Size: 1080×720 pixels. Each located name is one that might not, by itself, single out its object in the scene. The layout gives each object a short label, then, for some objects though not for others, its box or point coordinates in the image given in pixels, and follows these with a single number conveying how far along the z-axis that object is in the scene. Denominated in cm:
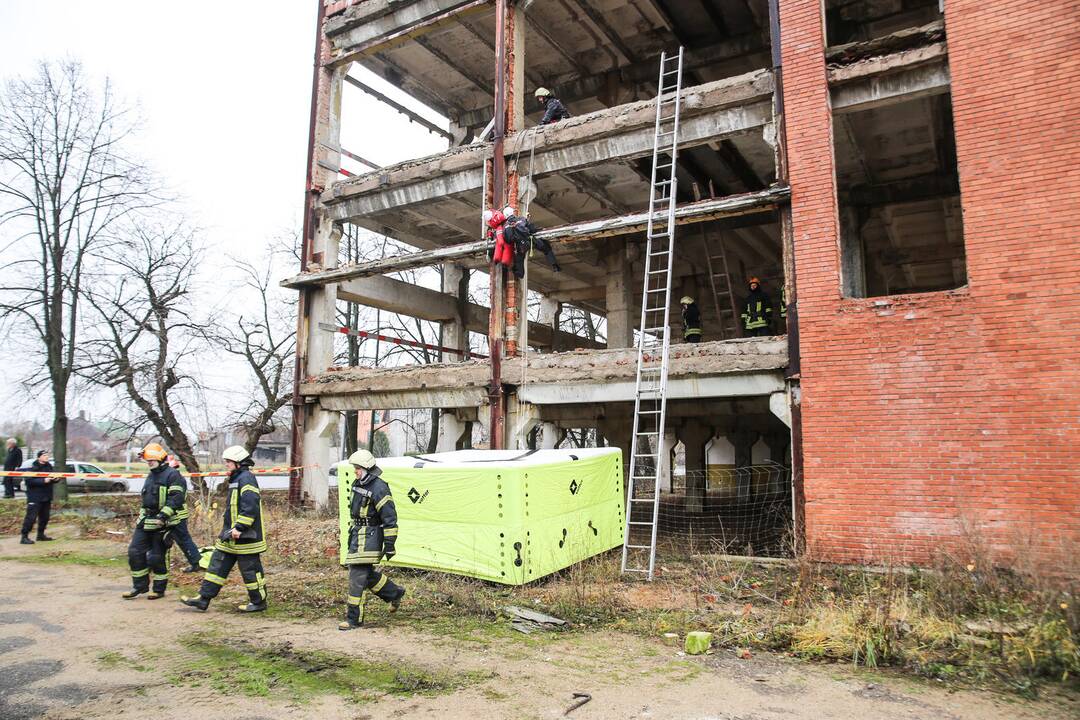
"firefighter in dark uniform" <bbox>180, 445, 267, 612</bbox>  669
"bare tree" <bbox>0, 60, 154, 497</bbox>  1856
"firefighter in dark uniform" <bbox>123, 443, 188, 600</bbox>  729
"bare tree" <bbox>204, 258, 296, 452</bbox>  2044
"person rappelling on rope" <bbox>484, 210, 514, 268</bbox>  1216
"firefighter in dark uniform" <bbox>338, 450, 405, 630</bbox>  617
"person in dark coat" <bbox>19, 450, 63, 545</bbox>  1151
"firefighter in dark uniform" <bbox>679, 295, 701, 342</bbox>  1302
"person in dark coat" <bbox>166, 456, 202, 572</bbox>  802
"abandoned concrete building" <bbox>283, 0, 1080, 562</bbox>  801
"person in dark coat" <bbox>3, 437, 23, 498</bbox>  1305
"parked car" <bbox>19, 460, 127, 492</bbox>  2480
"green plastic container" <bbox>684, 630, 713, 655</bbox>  547
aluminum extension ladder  880
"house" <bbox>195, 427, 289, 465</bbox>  6339
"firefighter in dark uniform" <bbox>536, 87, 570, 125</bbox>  1285
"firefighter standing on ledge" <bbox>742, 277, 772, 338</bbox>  1130
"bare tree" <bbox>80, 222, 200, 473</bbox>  1867
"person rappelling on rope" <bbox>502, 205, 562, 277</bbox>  1195
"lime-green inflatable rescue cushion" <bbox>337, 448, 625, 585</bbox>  735
